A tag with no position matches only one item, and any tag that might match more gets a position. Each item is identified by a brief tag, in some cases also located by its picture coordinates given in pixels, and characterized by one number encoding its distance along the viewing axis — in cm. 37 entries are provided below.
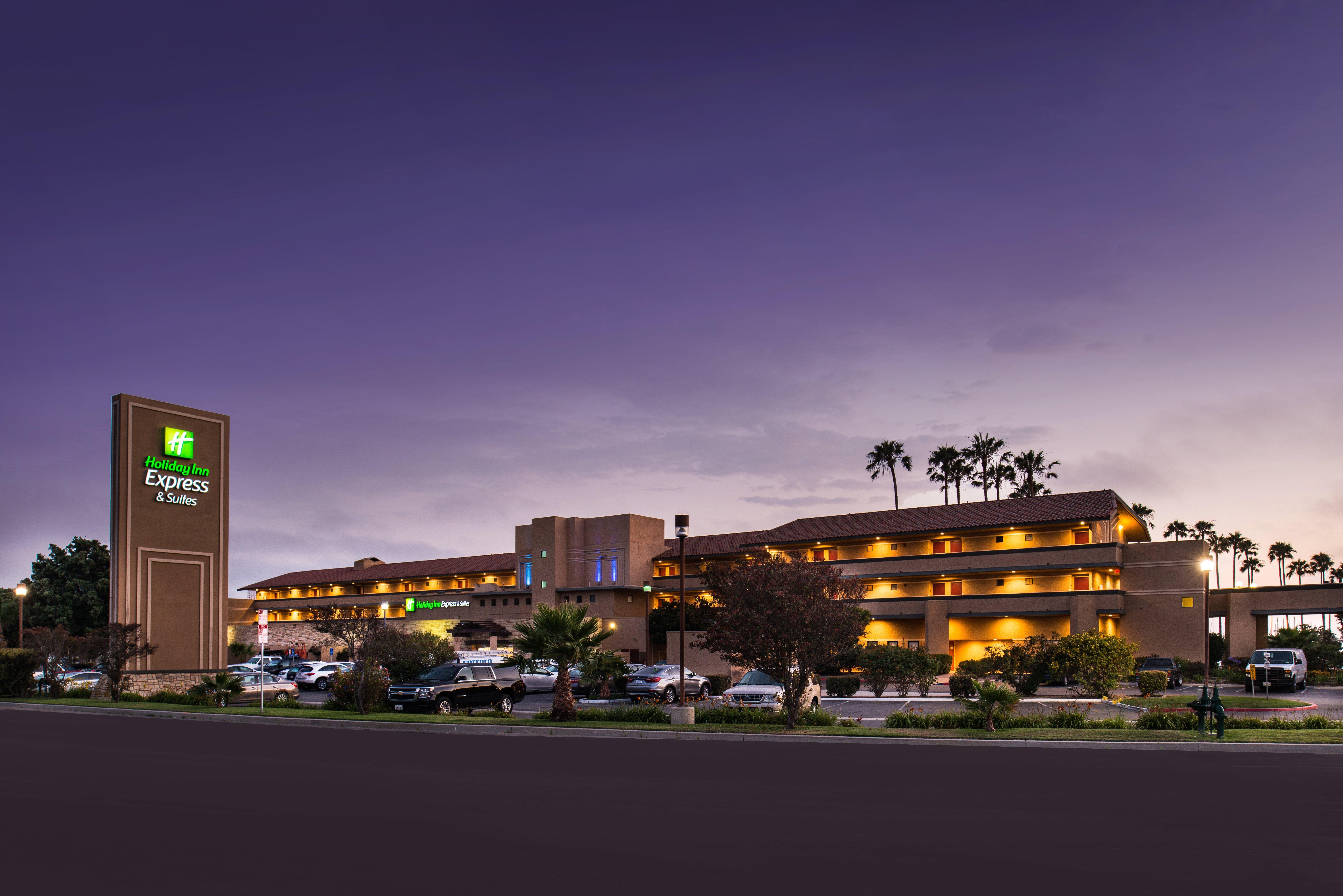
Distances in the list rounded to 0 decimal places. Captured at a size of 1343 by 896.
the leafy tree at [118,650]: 3731
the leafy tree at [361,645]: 2878
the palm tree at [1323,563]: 14775
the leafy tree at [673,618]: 6278
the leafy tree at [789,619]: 2325
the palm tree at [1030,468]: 9838
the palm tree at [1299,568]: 15338
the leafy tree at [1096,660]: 3247
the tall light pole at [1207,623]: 2786
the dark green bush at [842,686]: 3894
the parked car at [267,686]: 3869
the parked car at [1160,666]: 4553
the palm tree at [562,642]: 2597
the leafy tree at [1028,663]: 3628
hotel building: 5734
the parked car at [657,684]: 3588
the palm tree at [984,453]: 9981
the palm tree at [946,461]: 9969
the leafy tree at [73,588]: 7994
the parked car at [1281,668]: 3944
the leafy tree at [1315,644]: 5472
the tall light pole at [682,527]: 2638
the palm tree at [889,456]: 9762
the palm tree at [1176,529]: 13150
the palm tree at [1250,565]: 15162
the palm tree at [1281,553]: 15250
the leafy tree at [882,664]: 4091
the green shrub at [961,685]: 3362
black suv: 2938
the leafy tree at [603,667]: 2812
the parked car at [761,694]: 2745
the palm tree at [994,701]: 2216
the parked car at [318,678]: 4762
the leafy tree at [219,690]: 3431
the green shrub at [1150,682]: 3488
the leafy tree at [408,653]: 3441
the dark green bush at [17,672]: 3919
